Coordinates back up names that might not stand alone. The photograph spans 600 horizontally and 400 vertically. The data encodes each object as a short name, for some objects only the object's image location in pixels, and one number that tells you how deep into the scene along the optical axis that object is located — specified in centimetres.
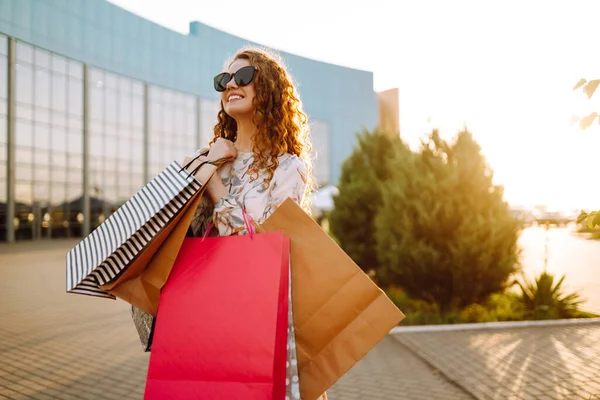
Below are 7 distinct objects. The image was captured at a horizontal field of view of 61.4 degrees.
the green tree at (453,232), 800
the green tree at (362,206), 1169
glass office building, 2648
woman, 181
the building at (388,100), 5685
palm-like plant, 832
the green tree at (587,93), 226
